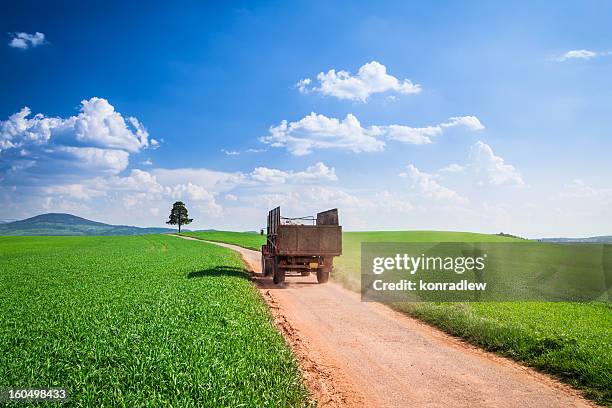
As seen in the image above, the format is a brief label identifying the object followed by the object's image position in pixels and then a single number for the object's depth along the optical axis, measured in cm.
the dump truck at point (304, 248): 2192
